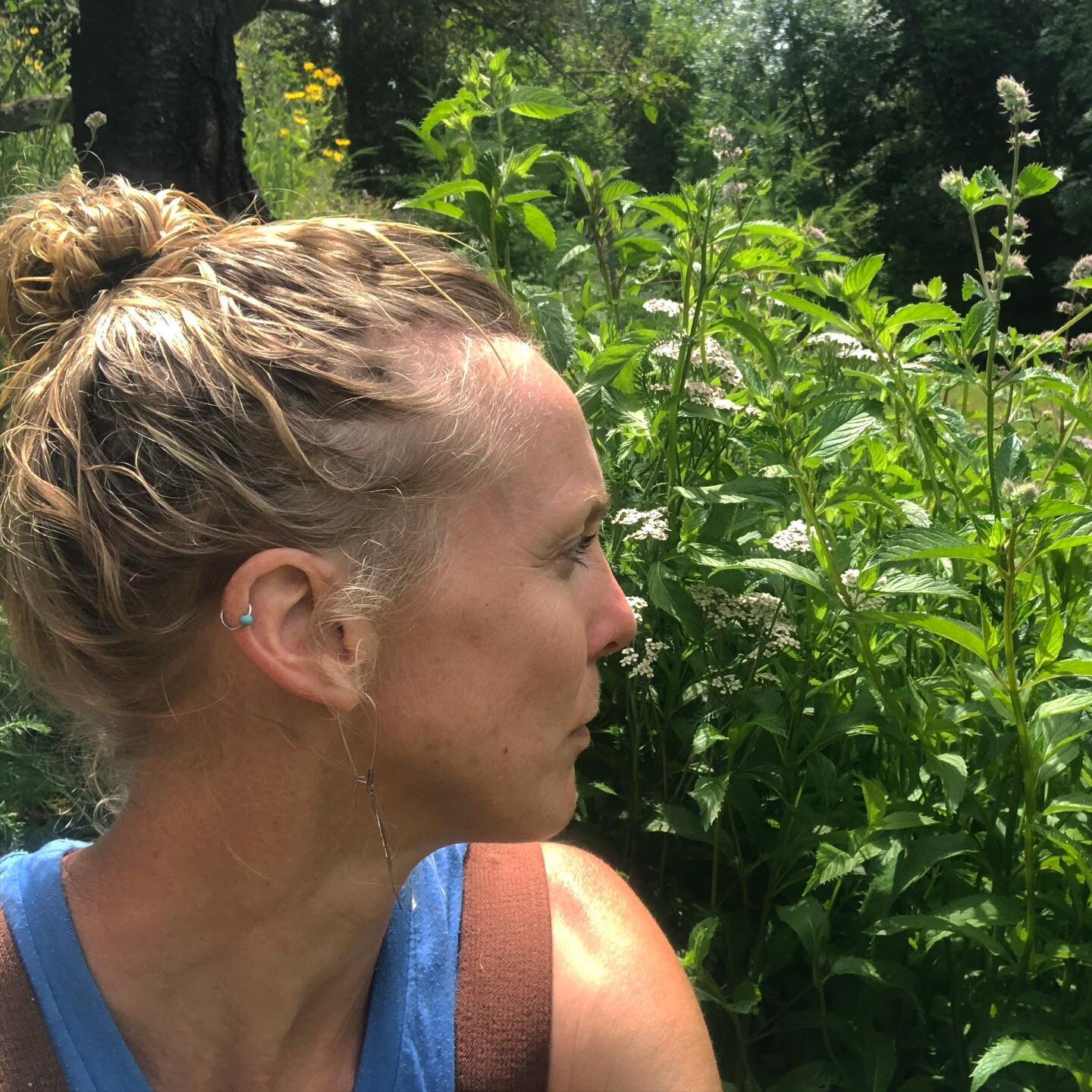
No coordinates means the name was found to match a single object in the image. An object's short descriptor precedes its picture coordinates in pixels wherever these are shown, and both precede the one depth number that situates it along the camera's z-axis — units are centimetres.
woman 53
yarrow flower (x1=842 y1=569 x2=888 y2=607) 66
